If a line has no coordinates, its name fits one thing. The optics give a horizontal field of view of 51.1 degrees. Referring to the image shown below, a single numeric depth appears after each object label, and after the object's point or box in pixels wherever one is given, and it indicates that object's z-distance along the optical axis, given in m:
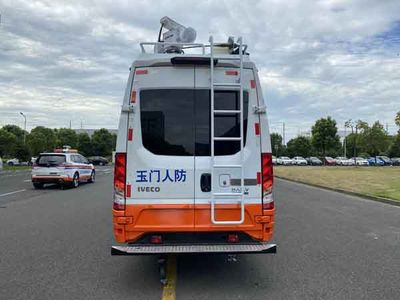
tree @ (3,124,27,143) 90.75
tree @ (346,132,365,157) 95.85
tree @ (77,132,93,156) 86.06
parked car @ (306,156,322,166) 74.55
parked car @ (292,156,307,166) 74.25
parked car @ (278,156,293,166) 73.93
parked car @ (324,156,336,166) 72.81
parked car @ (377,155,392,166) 74.80
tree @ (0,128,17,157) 61.78
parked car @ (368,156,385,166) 72.06
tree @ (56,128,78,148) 83.81
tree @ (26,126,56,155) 63.56
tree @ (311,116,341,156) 55.81
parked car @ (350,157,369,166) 70.94
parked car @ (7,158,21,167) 66.49
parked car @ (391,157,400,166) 76.05
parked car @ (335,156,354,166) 70.69
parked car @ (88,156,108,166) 68.62
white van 5.18
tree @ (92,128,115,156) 85.88
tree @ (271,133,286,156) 100.67
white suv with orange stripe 20.05
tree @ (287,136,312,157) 95.50
